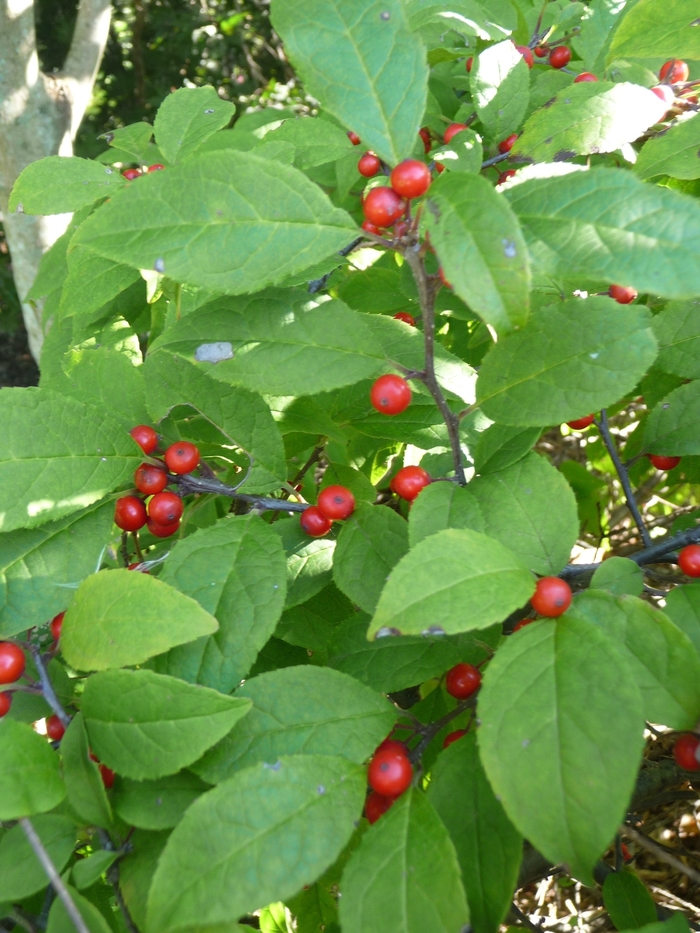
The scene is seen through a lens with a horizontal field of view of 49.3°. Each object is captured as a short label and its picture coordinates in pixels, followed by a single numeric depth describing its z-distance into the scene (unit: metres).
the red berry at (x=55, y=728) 0.17
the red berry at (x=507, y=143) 0.26
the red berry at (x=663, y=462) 0.23
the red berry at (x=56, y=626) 0.18
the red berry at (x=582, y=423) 0.22
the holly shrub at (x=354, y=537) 0.13
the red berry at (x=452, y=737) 0.19
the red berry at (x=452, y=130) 0.25
